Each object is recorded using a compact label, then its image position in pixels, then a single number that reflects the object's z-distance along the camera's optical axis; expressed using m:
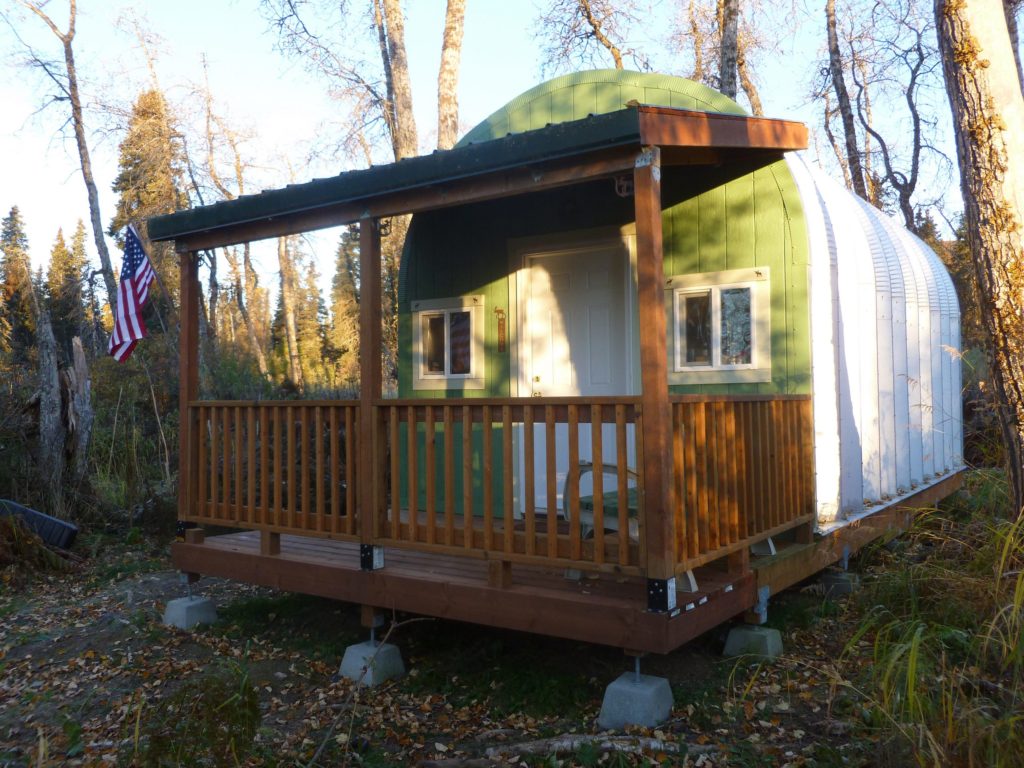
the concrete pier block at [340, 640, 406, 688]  5.05
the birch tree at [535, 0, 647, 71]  17.84
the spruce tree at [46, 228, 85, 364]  26.56
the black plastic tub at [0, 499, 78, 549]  8.52
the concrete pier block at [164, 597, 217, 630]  6.21
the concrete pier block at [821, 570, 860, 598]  6.20
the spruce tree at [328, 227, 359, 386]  35.28
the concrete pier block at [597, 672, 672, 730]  4.14
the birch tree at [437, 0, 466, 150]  12.12
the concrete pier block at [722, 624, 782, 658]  5.01
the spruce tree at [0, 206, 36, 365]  30.06
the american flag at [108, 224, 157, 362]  6.93
